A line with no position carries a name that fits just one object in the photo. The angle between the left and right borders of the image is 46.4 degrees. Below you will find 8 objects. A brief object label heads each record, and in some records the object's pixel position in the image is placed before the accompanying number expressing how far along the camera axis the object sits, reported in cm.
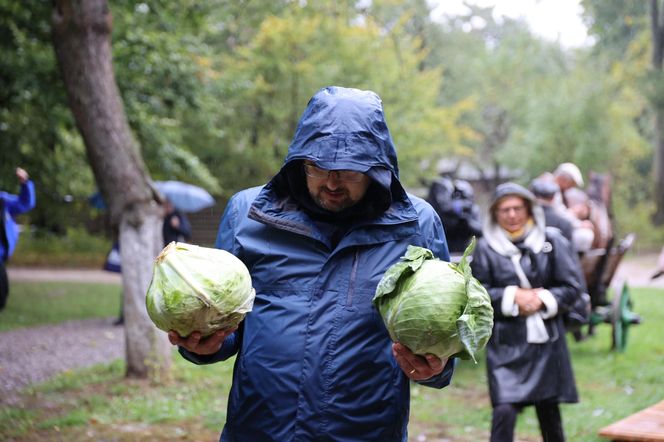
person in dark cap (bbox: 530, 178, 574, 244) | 834
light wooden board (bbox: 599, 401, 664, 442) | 517
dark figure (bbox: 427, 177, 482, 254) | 902
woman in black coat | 535
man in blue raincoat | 271
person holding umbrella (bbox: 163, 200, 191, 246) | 1274
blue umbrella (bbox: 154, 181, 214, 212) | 1452
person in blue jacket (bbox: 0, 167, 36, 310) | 848
